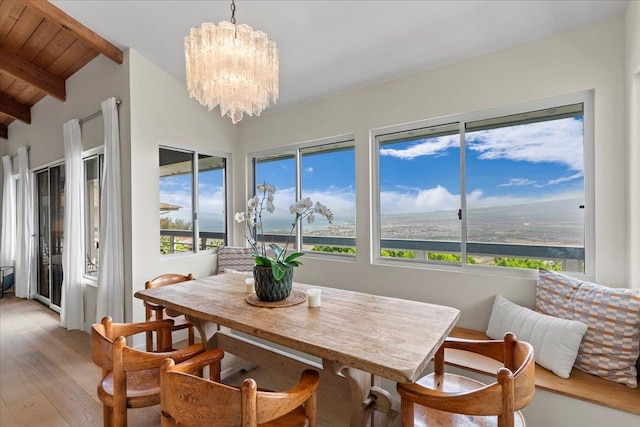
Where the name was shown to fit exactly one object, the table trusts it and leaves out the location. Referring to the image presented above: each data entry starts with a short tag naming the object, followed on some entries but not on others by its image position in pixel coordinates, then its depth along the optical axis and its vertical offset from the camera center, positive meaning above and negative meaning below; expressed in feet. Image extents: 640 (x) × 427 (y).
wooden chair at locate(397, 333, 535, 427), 3.24 -2.10
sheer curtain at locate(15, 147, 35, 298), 16.58 -0.55
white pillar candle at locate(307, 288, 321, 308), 5.74 -1.58
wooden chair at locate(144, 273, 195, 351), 7.19 -2.25
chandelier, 5.88 +2.88
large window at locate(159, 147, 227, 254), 11.40 +0.54
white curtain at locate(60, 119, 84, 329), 12.16 -0.80
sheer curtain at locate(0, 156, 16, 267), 18.16 +0.04
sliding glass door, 14.69 -0.78
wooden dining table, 3.89 -1.75
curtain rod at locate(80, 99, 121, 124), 11.38 +3.76
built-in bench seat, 5.30 -3.27
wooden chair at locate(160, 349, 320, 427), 3.19 -1.99
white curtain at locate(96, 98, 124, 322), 10.13 -0.59
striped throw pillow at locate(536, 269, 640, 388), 5.68 -2.23
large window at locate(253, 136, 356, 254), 11.02 +0.97
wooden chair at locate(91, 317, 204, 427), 4.29 -2.18
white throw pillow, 6.01 -2.58
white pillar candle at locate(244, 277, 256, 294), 6.85 -1.63
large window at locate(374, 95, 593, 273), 7.31 +0.57
